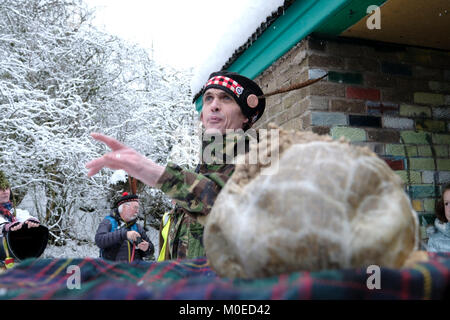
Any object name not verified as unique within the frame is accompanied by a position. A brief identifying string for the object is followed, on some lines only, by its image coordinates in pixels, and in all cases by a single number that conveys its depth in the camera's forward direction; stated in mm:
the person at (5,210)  2580
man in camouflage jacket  1238
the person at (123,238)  3918
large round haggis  677
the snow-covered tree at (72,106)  6422
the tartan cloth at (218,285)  557
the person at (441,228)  2454
